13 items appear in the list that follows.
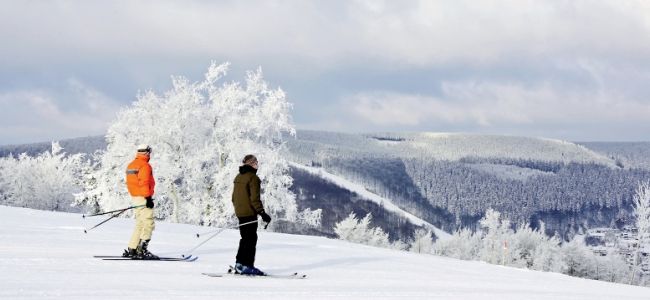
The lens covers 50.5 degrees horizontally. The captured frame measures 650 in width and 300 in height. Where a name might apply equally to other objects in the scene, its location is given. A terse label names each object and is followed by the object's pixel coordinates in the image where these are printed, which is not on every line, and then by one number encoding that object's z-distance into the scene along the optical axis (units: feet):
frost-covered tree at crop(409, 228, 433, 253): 300.07
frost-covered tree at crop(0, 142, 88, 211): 230.48
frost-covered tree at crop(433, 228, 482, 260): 287.07
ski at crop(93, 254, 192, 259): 43.67
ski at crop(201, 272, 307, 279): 39.01
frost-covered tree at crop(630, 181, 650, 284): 245.65
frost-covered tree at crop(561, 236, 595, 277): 248.93
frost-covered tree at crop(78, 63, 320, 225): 124.67
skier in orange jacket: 41.55
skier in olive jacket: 38.42
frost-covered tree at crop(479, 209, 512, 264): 255.17
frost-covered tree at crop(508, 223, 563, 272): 231.30
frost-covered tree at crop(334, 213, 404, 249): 258.98
